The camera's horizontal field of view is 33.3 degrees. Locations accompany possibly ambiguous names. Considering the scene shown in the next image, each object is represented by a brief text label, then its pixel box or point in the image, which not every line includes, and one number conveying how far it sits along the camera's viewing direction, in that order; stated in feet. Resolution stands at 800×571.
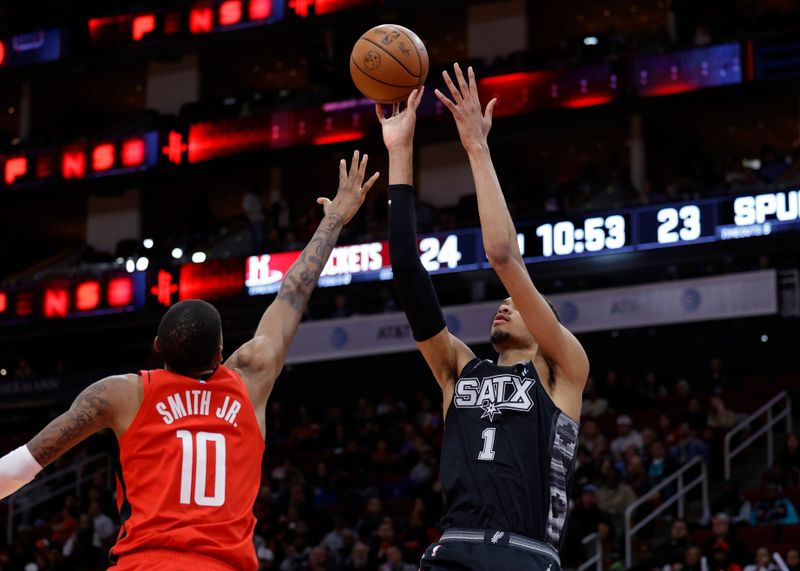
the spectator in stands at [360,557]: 53.62
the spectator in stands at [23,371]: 93.55
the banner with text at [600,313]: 71.87
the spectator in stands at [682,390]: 66.95
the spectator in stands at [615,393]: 68.03
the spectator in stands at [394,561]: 51.21
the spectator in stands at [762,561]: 43.34
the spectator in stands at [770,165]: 76.18
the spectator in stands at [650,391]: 67.56
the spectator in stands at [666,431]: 58.65
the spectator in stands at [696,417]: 61.00
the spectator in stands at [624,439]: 59.62
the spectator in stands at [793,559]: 43.84
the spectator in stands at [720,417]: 60.75
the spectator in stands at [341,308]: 83.35
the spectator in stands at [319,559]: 54.03
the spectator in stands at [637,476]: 55.72
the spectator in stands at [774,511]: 49.85
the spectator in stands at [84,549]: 60.90
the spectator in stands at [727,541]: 45.42
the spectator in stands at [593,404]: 66.95
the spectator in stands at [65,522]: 68.85
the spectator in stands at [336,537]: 57.98
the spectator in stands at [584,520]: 52.06
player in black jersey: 16.48
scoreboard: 72.43
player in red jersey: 14.71
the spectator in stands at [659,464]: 56.85
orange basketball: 21.57
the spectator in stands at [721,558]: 44.75
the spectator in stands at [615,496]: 54.75
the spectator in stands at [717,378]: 68.49
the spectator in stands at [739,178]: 73.36
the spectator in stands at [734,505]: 51.85
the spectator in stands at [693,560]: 44.80
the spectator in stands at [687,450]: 57.29
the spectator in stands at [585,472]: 56.70
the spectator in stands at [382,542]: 53.83
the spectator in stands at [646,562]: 47.06
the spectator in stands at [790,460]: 53.88
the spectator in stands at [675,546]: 47.39
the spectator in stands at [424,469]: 63.98
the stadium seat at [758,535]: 48.55
